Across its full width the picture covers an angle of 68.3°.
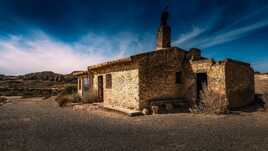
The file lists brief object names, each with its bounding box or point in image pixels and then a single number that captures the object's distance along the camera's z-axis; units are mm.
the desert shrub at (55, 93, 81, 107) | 13648
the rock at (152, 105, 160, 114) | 9734
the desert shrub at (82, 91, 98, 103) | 14062
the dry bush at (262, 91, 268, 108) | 10691
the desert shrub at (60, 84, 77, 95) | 20453
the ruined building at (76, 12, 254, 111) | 10133
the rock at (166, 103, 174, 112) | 10234
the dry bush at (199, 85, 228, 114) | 9375
